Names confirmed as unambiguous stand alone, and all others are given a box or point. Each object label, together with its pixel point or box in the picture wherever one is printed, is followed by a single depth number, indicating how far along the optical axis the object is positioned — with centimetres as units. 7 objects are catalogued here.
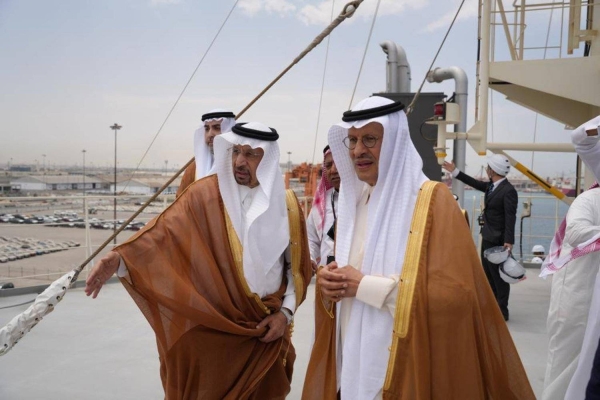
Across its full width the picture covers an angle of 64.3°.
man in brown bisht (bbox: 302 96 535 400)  137
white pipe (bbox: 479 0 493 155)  473
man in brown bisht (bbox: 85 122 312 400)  195
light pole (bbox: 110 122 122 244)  1736
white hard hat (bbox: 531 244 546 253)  565
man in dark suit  423
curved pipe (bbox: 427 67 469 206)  588
